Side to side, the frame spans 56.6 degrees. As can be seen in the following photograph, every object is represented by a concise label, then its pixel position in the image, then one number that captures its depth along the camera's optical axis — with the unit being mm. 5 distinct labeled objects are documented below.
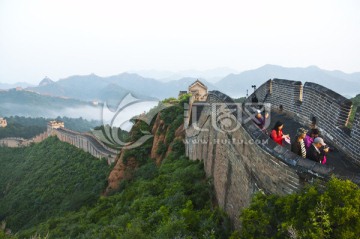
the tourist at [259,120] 8398
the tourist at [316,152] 5688
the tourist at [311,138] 6325
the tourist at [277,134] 6539
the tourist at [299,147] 5711
